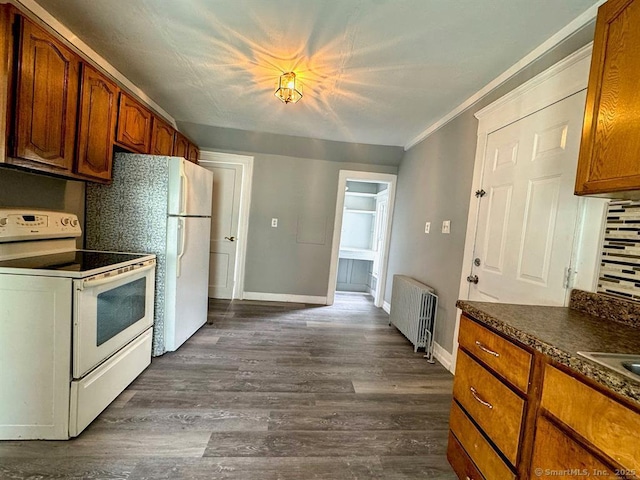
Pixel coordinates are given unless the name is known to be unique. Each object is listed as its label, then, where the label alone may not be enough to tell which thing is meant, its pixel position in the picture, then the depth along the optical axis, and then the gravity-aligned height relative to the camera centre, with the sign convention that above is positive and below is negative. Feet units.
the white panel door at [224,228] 13.21 -0.51
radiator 8.78 -2.59
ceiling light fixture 6.84 +3.38
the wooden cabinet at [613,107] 3.25 +1.81
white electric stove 4.49 -2.26
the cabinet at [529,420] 2.37 -1.83
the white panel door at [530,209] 4.87 +0.74
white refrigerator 7.22 -0.21
